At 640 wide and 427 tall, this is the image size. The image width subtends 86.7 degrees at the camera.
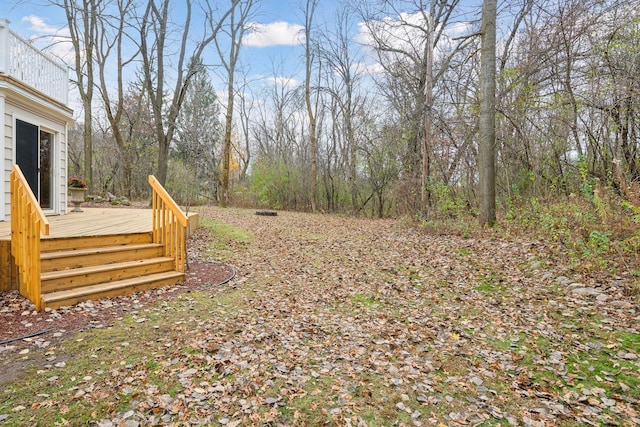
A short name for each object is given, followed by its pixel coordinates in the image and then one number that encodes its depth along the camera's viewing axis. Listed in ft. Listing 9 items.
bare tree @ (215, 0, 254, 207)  50.19
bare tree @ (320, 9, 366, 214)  50.88
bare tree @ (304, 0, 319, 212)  50.88
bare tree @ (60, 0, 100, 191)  44.75
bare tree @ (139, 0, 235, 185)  40.98
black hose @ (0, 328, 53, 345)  10.09
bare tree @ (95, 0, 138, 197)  47.65
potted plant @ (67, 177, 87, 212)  27.66
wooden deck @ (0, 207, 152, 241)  15.89
